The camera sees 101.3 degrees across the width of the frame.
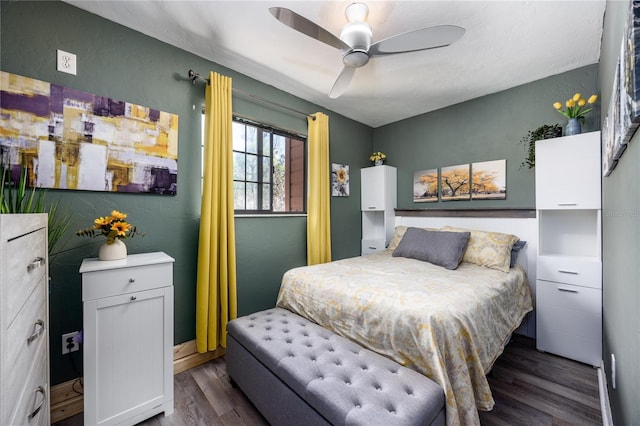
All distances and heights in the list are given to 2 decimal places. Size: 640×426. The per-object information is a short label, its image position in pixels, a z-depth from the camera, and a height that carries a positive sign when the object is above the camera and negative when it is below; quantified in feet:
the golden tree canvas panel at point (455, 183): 10.43 +1.17
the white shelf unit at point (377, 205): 12.10 +0.31
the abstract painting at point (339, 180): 11.66 +1.44
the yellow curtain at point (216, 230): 7.12 -0.49
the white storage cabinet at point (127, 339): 4.59 -2.36
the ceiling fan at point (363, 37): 5.15 +3.63
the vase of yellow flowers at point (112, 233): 5.28 -0.41
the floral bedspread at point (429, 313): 4.30 -2.05
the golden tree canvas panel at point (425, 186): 11.32 +1.13
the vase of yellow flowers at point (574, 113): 7.50 +2.85
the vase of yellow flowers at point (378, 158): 12.50 +2.57
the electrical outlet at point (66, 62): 5.57 +3.25
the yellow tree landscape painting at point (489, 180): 9.52 +1.17
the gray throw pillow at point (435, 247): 8.05 -1.16
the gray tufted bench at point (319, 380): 3.57 -2.63
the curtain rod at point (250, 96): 7.25 +3.77
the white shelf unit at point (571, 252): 7.02 -1.28
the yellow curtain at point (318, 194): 10.14 +0.70
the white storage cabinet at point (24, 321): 2.22 -1.13
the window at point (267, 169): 8.94 +1.58
